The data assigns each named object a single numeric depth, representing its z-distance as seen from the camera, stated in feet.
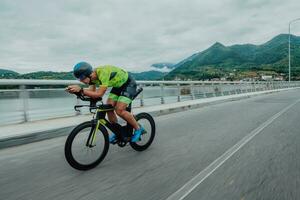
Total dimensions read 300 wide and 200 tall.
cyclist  17.22
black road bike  16.57
